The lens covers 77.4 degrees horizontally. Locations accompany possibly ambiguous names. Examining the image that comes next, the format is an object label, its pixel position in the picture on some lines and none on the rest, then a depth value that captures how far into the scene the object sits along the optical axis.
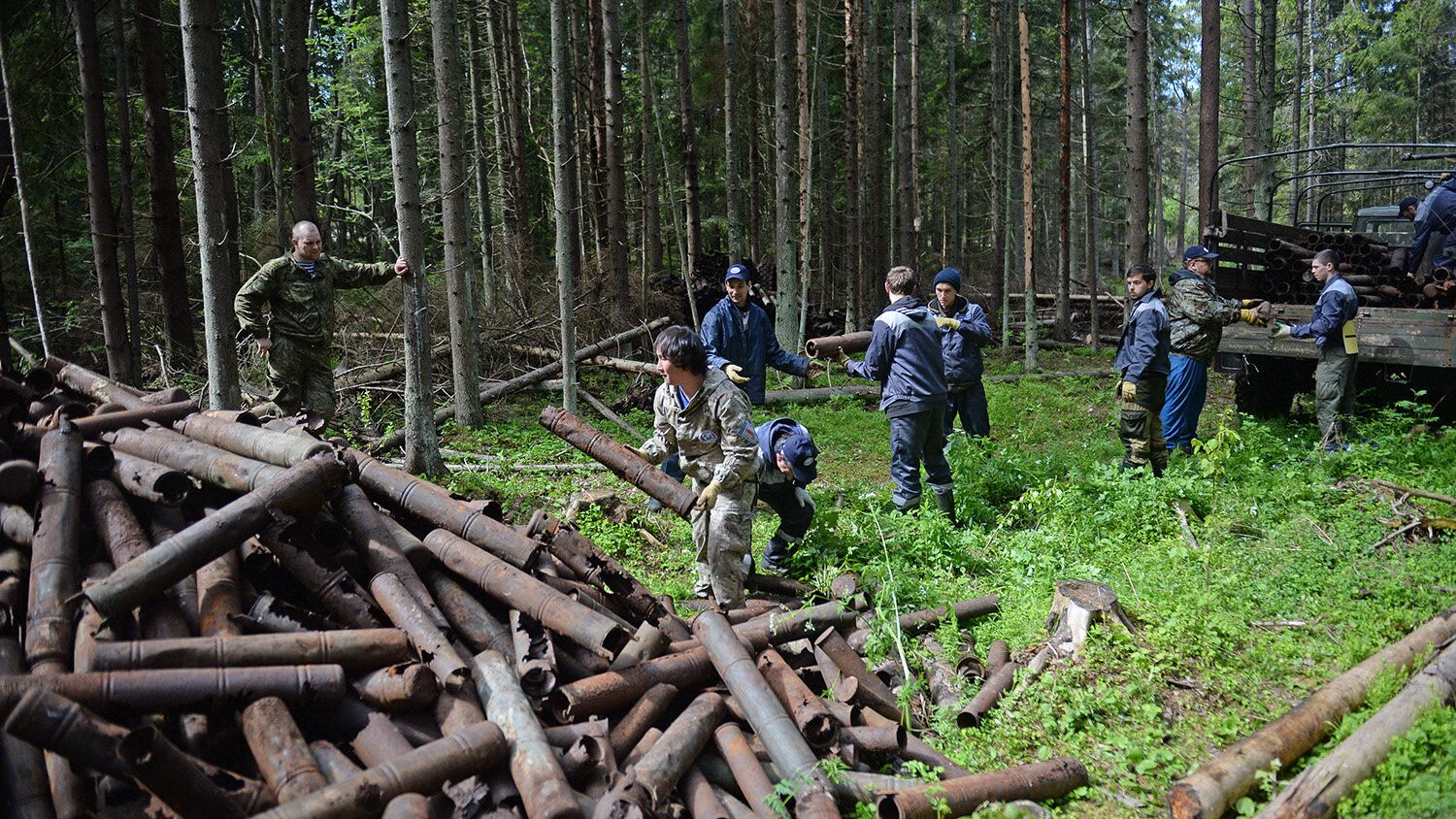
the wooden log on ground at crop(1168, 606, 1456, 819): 3.79
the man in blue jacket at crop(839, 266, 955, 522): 7.66
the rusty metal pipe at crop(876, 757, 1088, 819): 3.77
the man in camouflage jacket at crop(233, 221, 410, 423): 8.11
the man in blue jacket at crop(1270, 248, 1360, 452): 9.02
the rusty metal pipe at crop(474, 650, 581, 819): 3.45
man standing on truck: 9.55
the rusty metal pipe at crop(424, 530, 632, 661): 4.47
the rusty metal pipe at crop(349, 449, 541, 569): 5.11
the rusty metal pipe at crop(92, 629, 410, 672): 3.58
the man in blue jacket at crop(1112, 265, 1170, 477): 8.45
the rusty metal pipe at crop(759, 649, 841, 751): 4.32
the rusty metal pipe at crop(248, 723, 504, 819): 3.15
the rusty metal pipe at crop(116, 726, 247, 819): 2.96
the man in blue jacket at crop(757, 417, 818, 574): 6.64
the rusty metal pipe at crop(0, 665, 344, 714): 3.35
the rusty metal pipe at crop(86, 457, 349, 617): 3.82
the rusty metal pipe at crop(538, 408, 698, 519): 6.21
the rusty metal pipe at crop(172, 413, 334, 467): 4.79
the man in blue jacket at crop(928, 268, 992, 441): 9.49
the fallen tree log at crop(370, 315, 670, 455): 11.51
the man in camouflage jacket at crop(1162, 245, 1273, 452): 9.16
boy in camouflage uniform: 5.83
